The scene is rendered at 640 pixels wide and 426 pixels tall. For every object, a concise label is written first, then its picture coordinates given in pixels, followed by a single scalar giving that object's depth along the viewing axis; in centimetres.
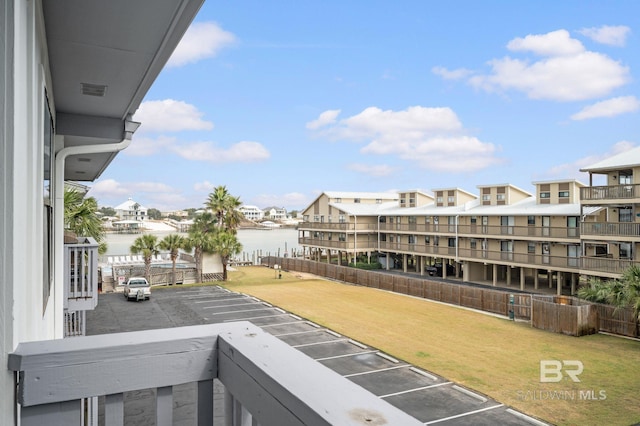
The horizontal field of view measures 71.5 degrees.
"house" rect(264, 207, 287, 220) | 13516
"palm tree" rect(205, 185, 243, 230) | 4775
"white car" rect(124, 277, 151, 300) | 2873
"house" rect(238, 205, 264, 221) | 12512
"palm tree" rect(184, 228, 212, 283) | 3841
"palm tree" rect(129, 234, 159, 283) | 3475
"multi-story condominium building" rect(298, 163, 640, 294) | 2736
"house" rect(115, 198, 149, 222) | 8981
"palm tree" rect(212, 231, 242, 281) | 3816
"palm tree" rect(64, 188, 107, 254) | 1167
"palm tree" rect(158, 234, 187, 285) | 3588
